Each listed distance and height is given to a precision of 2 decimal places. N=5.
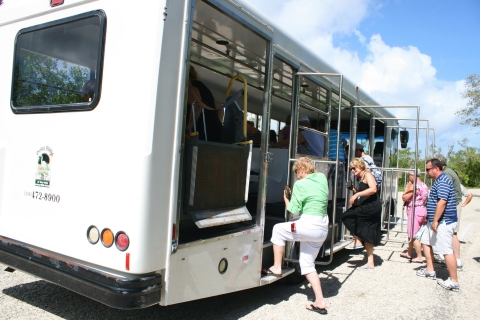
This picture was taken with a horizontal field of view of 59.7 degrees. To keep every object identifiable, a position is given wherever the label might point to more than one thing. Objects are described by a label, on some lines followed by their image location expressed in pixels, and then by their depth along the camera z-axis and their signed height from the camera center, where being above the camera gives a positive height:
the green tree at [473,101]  23.39 +5.06
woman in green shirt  4.18 -0.48
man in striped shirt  5.28 -0.37
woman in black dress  5.88 -0.41
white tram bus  2.81 +0.11
